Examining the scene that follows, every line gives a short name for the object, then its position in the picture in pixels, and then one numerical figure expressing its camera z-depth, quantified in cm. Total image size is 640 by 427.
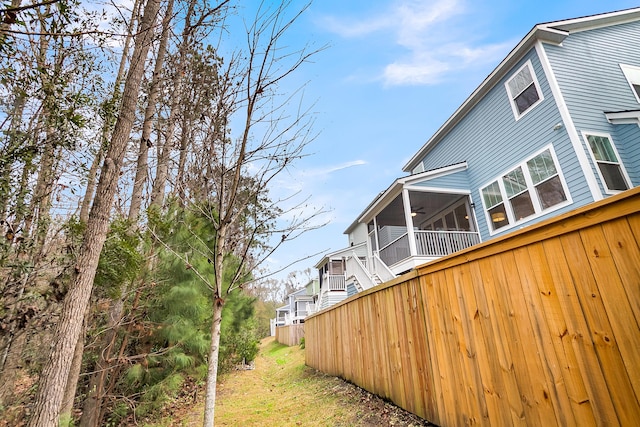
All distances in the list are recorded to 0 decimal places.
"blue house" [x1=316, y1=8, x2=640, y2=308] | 686
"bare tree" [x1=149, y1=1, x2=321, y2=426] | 291
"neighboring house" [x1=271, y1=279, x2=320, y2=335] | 3105
